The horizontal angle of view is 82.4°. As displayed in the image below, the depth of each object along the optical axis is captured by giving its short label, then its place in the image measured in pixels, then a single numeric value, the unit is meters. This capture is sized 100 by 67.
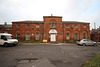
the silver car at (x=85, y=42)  12.94
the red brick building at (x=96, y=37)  20.64
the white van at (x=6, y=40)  10.78
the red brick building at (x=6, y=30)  19.83
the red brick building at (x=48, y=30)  18.92
